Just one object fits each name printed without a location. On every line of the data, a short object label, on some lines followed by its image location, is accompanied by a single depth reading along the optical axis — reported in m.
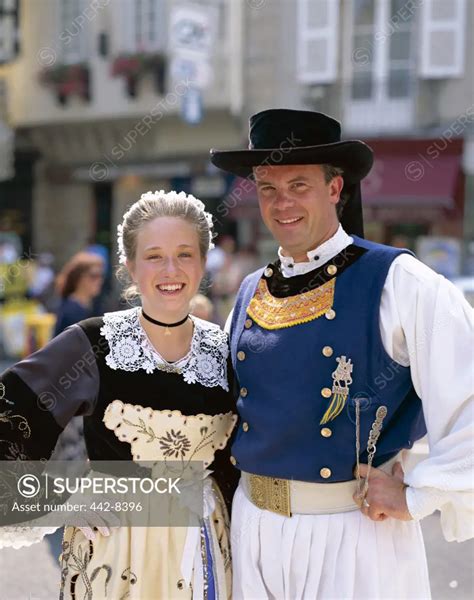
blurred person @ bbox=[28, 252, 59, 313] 10.75
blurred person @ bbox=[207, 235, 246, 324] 9.61
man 2.02
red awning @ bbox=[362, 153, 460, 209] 11.70
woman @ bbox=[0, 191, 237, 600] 2.15
